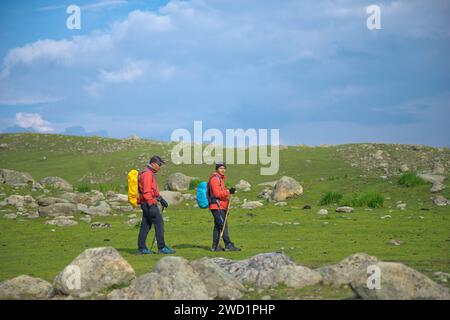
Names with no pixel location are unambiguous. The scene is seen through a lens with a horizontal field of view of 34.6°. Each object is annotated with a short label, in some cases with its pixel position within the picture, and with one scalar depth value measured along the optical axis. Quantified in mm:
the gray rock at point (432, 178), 32812
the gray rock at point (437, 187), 31395
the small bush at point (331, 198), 31812
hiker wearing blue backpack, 20375
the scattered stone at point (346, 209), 28781
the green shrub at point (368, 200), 30047
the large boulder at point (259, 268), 14219
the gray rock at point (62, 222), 27422
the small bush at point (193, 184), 39294
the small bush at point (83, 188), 38250
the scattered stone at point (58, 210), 29438
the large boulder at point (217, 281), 13367
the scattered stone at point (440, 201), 29575
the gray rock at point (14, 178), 39041
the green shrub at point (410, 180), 32844
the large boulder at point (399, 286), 11977
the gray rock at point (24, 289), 14102
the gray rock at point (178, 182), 39625
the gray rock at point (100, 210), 30214
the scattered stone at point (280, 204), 32297
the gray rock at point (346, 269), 13844
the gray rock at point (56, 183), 38819
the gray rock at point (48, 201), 31047
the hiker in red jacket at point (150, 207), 19766
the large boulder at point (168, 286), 12812
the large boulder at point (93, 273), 13969
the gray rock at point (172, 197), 33938
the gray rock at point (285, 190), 33875
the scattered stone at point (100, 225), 26734
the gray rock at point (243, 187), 37362
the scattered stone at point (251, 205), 31781
